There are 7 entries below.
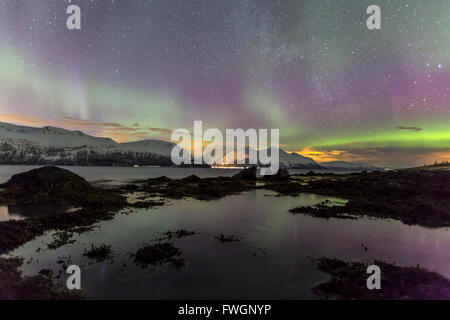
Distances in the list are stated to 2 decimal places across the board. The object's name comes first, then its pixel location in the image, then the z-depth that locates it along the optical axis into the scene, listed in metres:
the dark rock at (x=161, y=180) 56.45
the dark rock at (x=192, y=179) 57.07
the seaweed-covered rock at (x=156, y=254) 10.69
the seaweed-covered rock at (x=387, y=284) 7.73
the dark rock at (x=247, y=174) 68.75
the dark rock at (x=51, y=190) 24.97
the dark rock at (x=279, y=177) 70.25
